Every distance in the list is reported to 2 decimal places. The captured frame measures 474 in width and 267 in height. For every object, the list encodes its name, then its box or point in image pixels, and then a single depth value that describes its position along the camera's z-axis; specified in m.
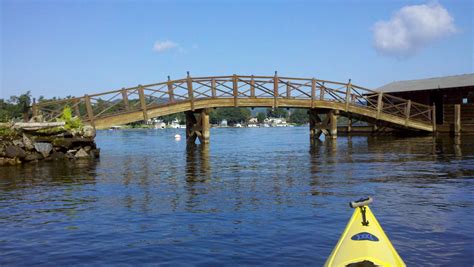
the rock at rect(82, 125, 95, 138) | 25.75
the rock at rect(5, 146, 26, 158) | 22.66
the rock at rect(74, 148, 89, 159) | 25.74
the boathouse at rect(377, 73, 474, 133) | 39.66
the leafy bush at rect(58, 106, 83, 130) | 25.50
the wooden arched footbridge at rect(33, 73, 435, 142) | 29.54
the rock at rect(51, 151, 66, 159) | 24.75
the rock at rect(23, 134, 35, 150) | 23.53
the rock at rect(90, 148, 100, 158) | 26.89
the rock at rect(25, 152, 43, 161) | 23.50
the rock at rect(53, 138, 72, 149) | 24.86
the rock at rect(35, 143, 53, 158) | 24.04
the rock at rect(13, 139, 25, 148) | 23.21
